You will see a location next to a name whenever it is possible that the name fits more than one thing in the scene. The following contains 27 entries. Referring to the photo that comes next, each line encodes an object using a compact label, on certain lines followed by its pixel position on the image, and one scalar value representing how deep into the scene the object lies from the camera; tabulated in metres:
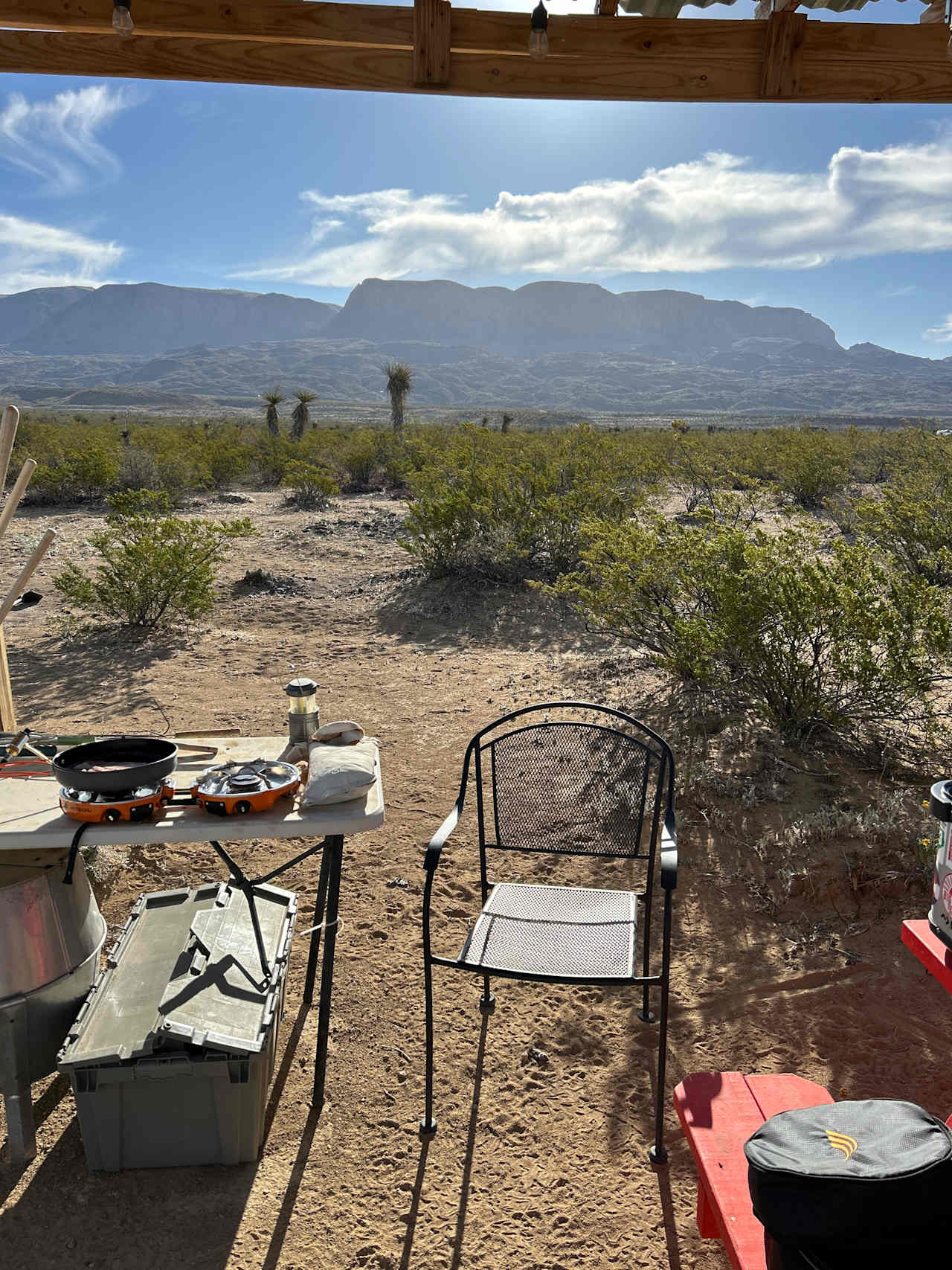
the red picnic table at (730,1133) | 1.72
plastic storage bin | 2.06
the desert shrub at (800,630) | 4.01
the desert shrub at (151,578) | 7.35
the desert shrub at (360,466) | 19.62
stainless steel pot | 2.12
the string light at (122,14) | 2.78
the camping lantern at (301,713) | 2.67
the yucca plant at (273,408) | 26.33
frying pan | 2.03
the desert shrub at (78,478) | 14.73
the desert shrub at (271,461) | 20.50
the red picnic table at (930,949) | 1.55
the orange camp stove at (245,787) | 2.13
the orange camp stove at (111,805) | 2.02
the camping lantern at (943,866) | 1.49
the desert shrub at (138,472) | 16.42
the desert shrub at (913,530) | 7.27
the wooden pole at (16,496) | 2.79
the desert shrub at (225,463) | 18.94
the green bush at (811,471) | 15.23
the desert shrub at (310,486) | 15.80
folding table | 2.02
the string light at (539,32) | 2.88
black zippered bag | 1.15
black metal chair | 2.20
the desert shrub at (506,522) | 9.23
